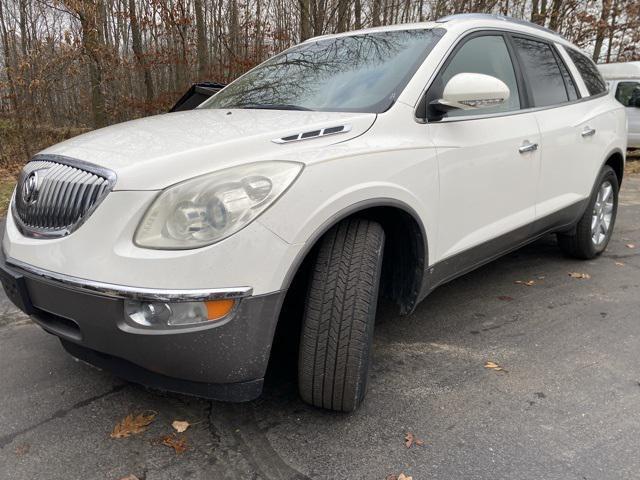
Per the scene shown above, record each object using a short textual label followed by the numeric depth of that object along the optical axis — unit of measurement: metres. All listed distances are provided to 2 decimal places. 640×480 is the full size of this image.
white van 10.87
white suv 1.80
